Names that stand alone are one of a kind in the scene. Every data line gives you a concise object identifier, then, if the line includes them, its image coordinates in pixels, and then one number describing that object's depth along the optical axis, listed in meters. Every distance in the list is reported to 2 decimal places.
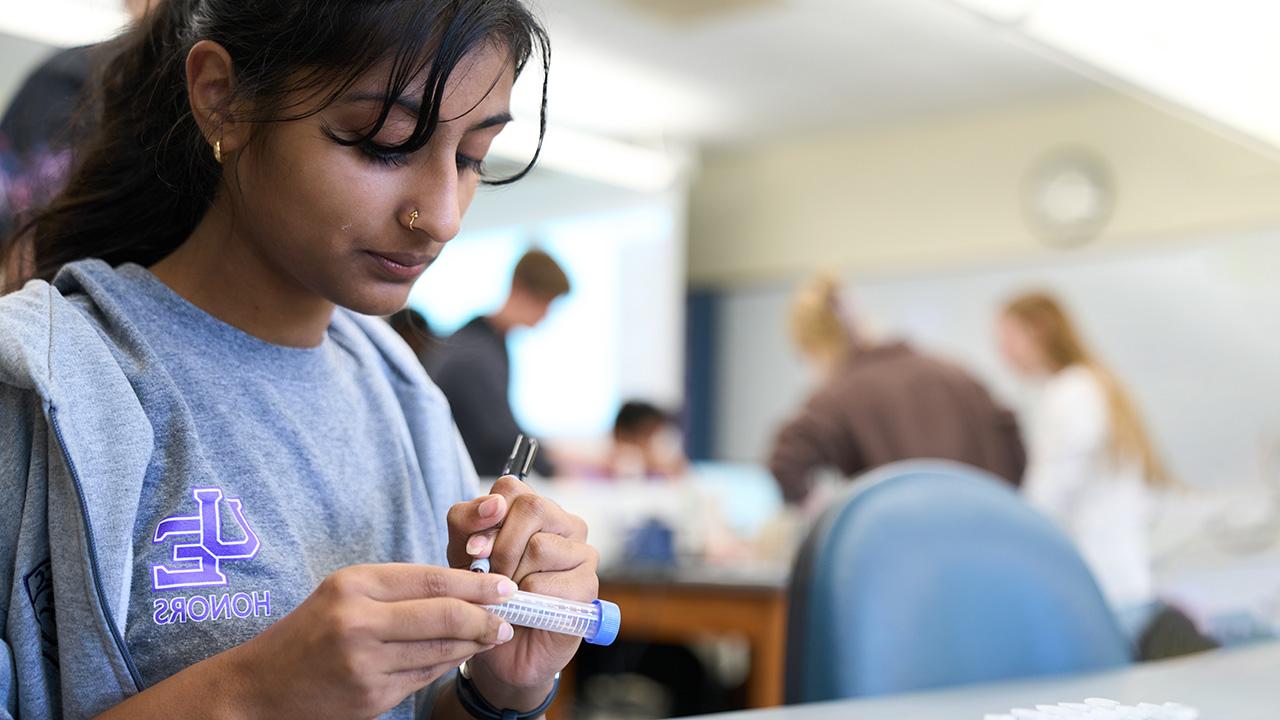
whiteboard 4.52
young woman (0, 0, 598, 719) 0.62
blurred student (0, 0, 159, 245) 1.40
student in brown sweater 3.42
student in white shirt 3.29
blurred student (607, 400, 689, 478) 4.55
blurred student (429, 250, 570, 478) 2.83
